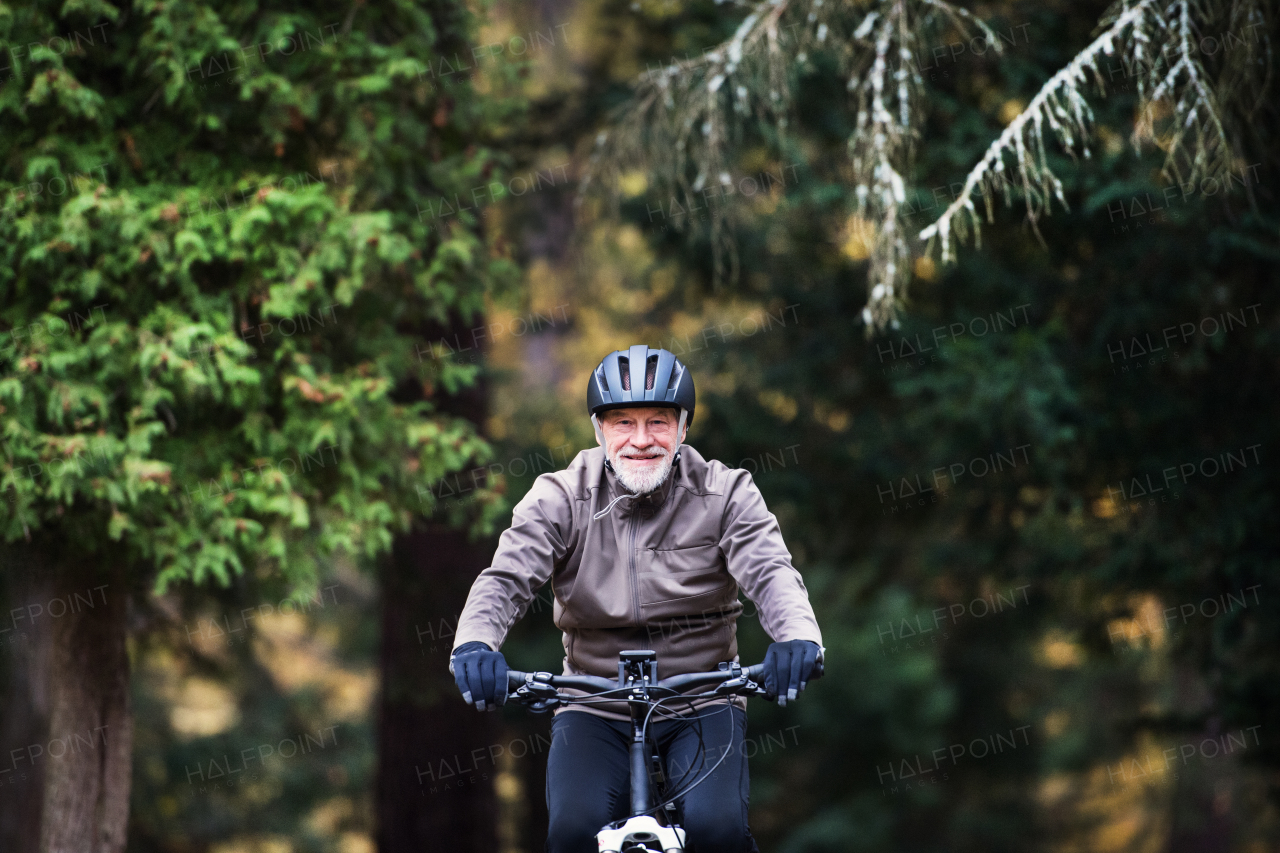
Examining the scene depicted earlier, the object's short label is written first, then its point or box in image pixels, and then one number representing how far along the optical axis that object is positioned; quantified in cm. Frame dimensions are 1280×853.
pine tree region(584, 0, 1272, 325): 1130
